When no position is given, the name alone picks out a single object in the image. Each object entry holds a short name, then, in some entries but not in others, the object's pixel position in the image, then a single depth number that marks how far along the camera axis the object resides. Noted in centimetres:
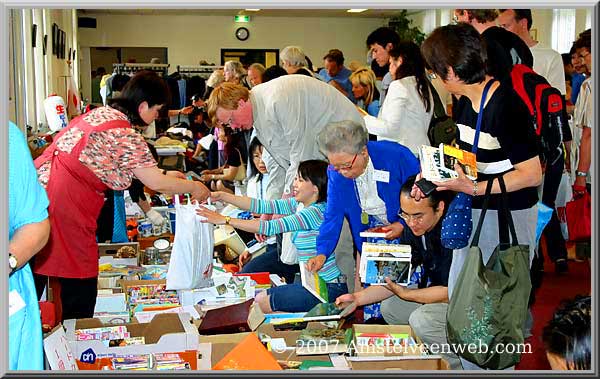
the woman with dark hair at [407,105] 428
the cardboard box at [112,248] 449
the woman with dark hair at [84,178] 292
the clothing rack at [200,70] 1452
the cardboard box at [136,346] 276
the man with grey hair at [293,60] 593
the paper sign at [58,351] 229
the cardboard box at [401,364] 250
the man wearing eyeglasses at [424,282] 292
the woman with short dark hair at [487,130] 251
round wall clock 1770
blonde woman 629
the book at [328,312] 298
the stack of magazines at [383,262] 294
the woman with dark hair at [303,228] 345
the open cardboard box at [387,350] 260
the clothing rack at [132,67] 1205
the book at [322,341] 270
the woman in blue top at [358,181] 332
